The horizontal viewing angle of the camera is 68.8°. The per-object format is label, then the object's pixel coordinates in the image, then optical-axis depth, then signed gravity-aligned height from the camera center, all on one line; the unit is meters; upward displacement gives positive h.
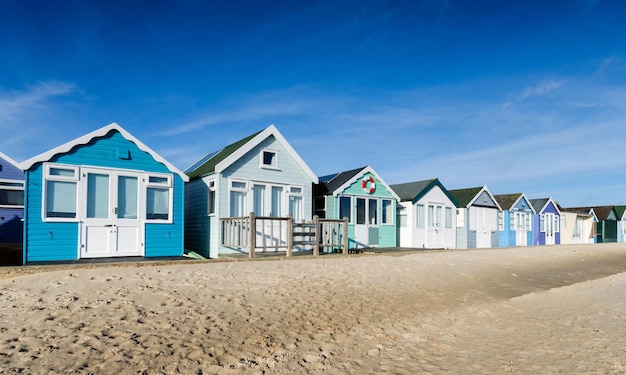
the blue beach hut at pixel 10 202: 18.69 +0.01
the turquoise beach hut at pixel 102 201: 13.30 +0.04
